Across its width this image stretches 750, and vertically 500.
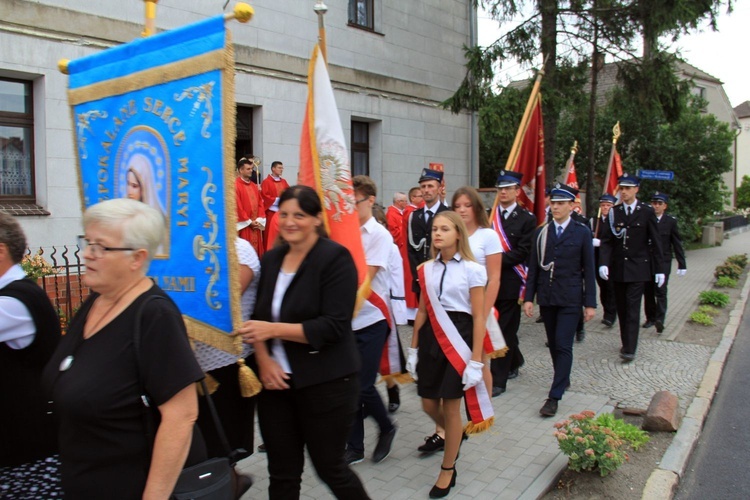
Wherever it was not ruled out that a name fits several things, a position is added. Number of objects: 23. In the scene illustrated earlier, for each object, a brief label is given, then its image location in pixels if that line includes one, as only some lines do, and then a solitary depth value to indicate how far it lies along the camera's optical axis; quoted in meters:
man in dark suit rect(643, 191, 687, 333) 9.17
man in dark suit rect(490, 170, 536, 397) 6.14
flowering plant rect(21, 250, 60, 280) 6.19
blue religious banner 2.49
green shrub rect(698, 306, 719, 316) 10.70
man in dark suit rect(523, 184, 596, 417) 5.59
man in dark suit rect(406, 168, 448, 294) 6.57
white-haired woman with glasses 1.98
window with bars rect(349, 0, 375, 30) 14.32
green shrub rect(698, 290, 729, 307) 11.55
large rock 5.16
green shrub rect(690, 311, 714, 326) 9.74
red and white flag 3.61
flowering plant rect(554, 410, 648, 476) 4.13
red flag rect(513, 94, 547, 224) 7.41
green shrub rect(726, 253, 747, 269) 16.95
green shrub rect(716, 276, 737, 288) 14.40
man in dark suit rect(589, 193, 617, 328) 9.54
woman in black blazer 2.91
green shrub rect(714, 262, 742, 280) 15.34
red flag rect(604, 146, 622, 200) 11.38
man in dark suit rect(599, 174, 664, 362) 7.55
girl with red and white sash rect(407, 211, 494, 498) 3.94
